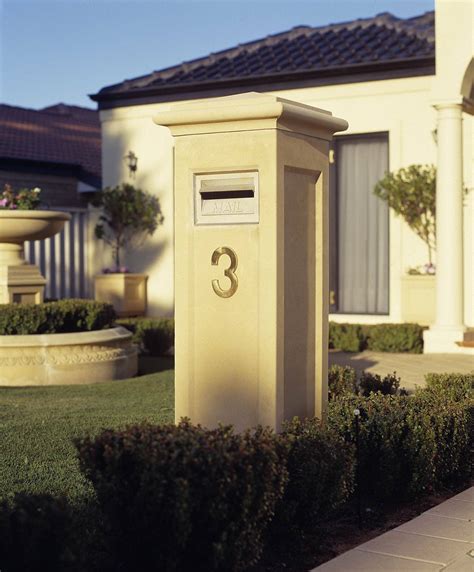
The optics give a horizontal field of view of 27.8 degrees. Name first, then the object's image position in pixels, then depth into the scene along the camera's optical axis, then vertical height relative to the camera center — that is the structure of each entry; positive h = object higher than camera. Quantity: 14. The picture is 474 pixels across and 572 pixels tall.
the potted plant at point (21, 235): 11.20 +0.42
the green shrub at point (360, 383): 7.70 -0.93
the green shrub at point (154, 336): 13.62 -0.96
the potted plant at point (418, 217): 14.97 +0.82
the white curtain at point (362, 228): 16.17 +0.69
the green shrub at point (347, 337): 13.97 -1.01
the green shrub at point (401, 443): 5.19 -0.98
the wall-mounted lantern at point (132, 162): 18.33 +2.07
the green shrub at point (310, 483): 4.41 -1.00
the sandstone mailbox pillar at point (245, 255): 5.01 +0.08
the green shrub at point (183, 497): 3.84 -0.93
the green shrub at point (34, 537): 3.53 -0.99
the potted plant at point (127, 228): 17.84 +0.80
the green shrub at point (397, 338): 13.65 -1.00
